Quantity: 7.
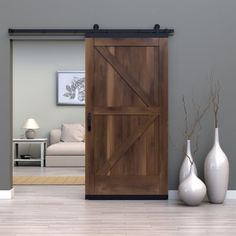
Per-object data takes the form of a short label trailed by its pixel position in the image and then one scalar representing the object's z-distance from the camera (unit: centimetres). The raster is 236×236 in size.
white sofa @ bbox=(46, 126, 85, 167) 1070
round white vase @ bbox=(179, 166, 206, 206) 613
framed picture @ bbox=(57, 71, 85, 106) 1152
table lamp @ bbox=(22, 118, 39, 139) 1108
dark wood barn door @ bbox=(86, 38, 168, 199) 663
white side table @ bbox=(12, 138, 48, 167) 1090
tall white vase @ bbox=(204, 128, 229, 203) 634
